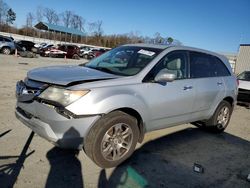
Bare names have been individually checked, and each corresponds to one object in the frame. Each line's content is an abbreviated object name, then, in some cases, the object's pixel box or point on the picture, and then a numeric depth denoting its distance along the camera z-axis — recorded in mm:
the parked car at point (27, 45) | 20473
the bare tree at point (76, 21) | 61720
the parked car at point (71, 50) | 21612
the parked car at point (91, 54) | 25475
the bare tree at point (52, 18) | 59916
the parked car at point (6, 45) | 16987
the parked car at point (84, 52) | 25573
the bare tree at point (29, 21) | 53851
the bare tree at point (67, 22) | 61965
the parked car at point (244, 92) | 6985
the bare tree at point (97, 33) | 53347
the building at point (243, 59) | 19467
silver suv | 2426
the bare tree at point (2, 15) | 54138
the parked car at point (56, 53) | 20626
